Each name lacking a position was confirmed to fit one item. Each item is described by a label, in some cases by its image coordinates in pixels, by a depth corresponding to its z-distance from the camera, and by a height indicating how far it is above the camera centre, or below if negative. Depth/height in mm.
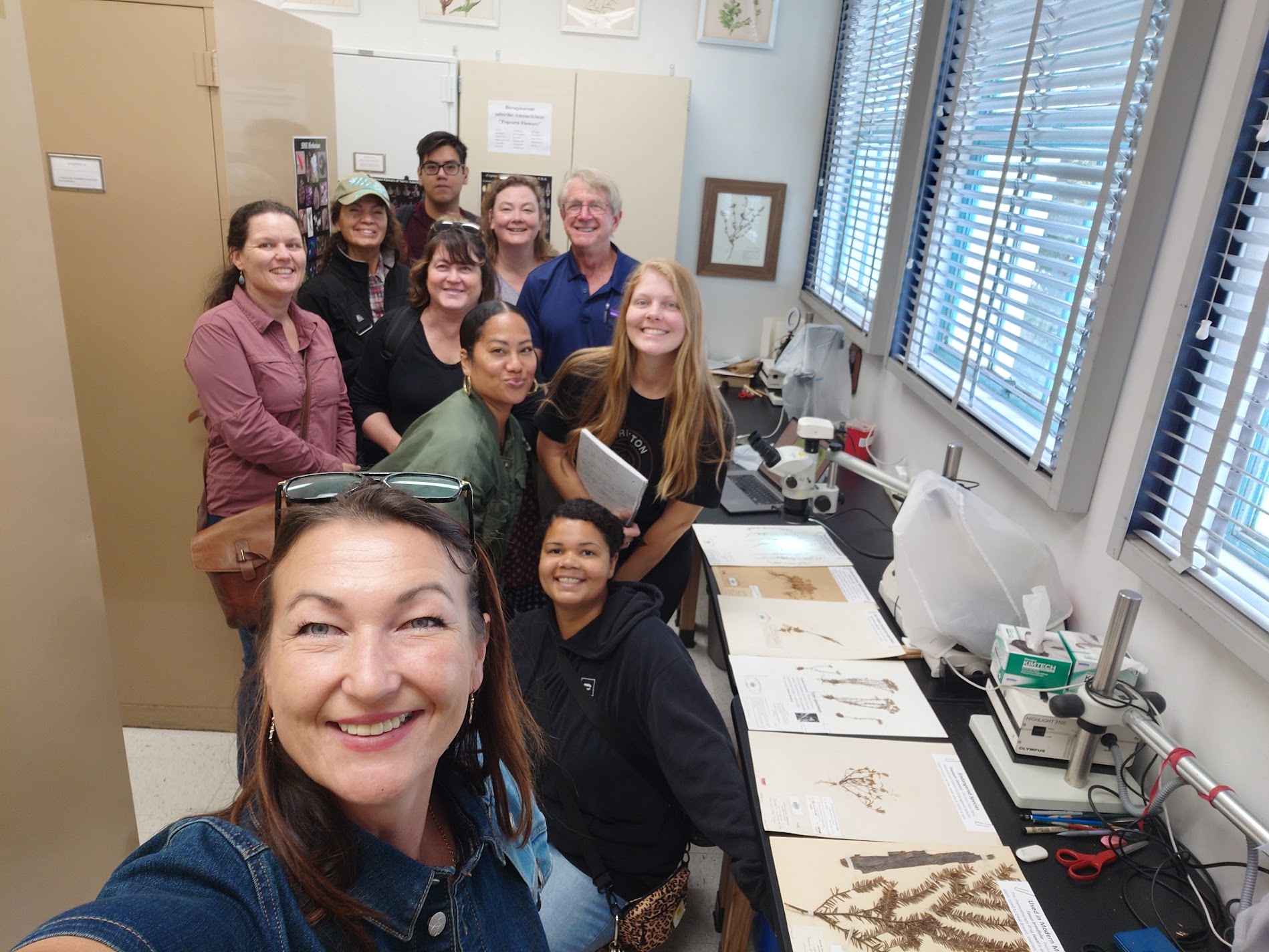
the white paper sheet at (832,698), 1777 -1059
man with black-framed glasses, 3502 -48
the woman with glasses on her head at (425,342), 2500 -499
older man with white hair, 2816 -327
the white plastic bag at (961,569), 1934 -794
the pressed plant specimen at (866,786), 1563 -1060
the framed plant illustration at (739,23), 4391 +868
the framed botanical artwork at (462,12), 4316 +798
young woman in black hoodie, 1709 -1095
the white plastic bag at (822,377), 3701 -747
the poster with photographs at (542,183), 4242 -28
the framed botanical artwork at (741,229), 4680 -185
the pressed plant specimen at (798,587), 2344 -1055
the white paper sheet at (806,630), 2059 -1054
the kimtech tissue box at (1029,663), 1666 -856
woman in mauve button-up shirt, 2201 -553
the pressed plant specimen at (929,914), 1271 -1060
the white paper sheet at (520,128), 4172 +241
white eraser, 1444 -1055
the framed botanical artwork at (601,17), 4355 +833
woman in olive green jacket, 1960 -596
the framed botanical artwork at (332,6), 4309 +777
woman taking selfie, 675 -540
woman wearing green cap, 2955 -388
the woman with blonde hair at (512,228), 3012 -177
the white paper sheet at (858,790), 1494 -1061
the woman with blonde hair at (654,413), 2197 -593
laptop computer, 2957 -1045
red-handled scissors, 1428 -1061
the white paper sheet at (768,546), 2564 -1057
